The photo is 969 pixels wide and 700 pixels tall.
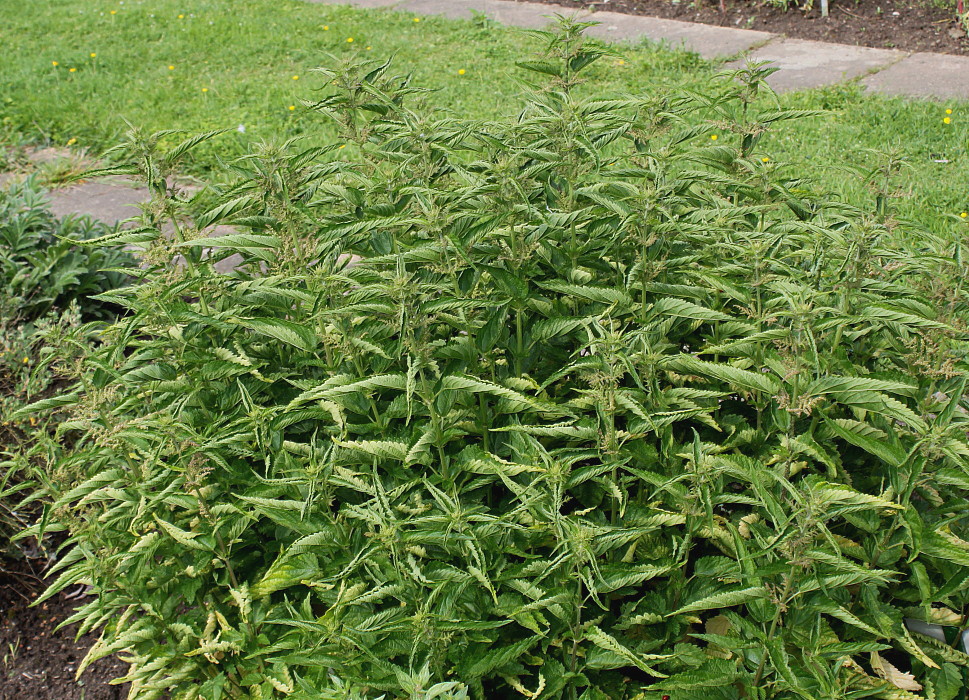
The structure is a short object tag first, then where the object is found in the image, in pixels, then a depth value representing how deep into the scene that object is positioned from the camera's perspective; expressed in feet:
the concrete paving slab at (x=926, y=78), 20.40
